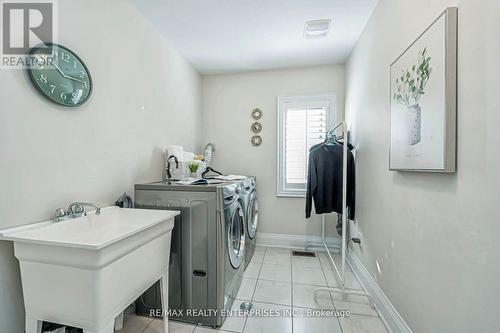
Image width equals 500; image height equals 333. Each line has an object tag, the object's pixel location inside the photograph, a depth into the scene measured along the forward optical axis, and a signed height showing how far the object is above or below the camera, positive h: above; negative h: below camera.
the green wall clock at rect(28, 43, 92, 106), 1.10 +0.49
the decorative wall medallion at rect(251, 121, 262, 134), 3.07 +0.54
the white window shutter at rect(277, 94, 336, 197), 2.91 +0.45
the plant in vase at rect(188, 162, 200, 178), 2.20 -0.04
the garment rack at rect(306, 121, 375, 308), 1.78 -1.00
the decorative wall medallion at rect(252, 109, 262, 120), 3.07 +0.73
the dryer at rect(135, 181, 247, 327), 1.51 -0.64
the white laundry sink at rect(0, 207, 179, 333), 0.86 -0.48
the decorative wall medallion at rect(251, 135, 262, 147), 3.08 +0.35
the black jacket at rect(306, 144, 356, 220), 2.28 -0.17
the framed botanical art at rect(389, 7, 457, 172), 0.93 +0.33
